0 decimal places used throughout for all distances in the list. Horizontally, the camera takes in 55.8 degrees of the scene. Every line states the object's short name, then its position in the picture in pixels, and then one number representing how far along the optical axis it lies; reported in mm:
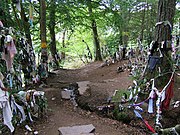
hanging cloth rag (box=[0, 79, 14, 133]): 2438
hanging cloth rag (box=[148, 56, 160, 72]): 3860
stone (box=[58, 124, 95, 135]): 3022
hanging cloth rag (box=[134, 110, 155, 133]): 3205
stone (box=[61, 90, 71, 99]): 4756
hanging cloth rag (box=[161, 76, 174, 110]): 3297
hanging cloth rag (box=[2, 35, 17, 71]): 2488
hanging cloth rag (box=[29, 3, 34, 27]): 5218
